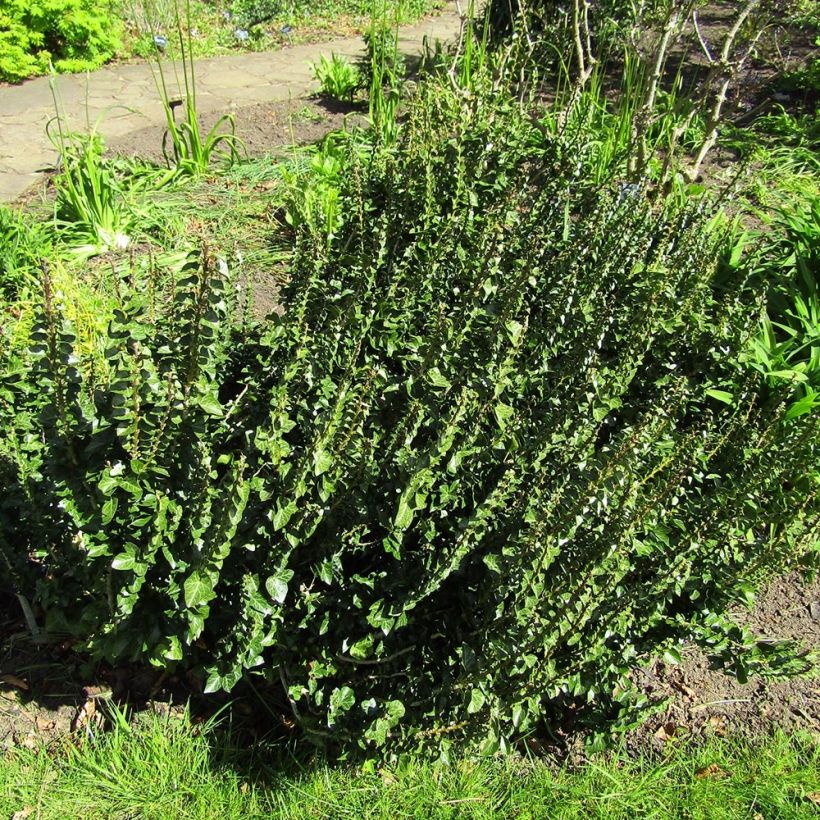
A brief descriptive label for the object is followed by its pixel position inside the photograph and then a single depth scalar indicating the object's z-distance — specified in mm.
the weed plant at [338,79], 6262
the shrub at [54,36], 6895
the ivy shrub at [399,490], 1939
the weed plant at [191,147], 4910
